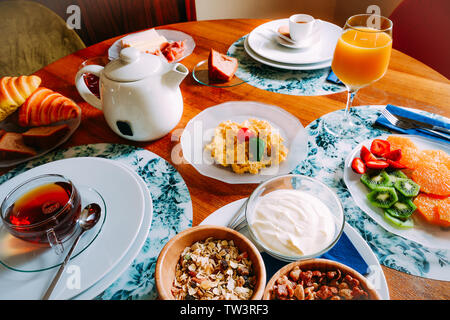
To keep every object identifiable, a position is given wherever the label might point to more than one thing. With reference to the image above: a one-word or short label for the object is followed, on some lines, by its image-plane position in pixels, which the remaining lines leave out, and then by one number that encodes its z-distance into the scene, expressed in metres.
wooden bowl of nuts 0.55
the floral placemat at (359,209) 0.65
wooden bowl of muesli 0.57
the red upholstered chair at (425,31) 1.47
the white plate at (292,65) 1.21
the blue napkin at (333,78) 1.16
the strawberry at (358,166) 0.82
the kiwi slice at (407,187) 0.73
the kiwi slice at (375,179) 0.77
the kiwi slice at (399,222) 0.70
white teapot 0.82
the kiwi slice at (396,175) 0.78
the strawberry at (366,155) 0.83
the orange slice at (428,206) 0.70
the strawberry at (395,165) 0.80
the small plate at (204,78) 1.18
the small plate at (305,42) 1.30
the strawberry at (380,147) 0.85
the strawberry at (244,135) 0.87
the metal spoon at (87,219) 0.65
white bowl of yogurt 0.62
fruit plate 0.67
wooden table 0.82
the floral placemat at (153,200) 0.64
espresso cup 1.26
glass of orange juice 0.88
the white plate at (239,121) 0.84
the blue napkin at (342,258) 0.64
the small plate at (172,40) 1.33
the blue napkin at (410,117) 0.92
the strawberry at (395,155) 0.82
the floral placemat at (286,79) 1.14
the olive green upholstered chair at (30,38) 1.70
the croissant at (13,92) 0.97
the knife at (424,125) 0.92
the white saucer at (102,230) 0.61
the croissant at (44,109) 0.98
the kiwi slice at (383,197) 0.73
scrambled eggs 0.84
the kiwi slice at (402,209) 0.71
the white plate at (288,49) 1.25
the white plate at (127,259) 0.61
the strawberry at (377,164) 0.80
